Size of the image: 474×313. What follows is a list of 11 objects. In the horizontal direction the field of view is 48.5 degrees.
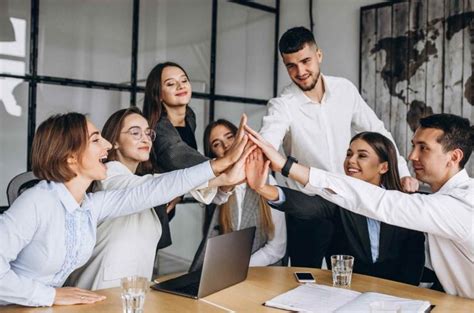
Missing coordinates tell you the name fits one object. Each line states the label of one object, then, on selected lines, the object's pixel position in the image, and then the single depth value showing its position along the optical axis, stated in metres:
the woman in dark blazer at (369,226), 2.12
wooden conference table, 1.44
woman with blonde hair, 2.46
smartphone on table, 1.76
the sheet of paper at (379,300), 1.40
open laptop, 1.56
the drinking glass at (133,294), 1.37
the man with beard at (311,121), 2.61
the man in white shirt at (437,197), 1.68
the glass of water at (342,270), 1.72
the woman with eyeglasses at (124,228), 1.89
